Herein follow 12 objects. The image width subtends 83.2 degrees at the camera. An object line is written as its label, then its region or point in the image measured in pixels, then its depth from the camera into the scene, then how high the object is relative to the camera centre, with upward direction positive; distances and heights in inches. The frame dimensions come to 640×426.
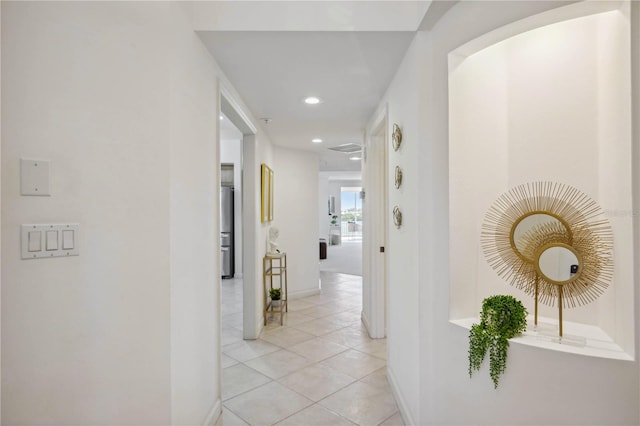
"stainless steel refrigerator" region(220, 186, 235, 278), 269.3 -12.9
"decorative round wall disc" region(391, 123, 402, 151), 92.1 +20.3
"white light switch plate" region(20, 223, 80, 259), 53.7 -3.8
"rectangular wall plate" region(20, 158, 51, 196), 53.5 +5.6
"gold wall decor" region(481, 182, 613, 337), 60.8 -5.0
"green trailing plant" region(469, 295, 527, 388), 61.8 -20.4
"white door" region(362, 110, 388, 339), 143.7 -7.7
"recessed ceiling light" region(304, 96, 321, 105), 117.3 +38.0
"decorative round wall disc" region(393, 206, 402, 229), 93.8 -0.5
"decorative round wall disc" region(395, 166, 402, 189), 92.7 +9.8
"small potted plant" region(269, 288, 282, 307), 175.2 -38.5
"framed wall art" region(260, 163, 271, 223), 158.7 +9.7
